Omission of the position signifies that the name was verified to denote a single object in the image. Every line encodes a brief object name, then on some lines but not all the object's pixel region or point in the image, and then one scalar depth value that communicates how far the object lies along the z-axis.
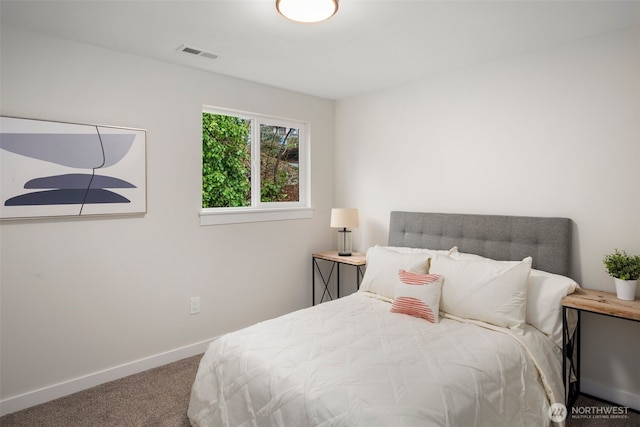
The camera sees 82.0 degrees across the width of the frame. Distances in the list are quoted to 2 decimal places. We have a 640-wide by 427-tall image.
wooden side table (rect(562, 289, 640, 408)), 2.04
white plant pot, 2.16
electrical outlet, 3.13
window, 3.37
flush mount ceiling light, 1.90
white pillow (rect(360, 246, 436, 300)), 2.76
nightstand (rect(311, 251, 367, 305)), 3.50
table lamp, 3.67
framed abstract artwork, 2.29
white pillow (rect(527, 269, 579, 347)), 2.25
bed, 1.57
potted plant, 2.15
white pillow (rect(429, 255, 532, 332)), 2.24
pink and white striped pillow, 2.42
